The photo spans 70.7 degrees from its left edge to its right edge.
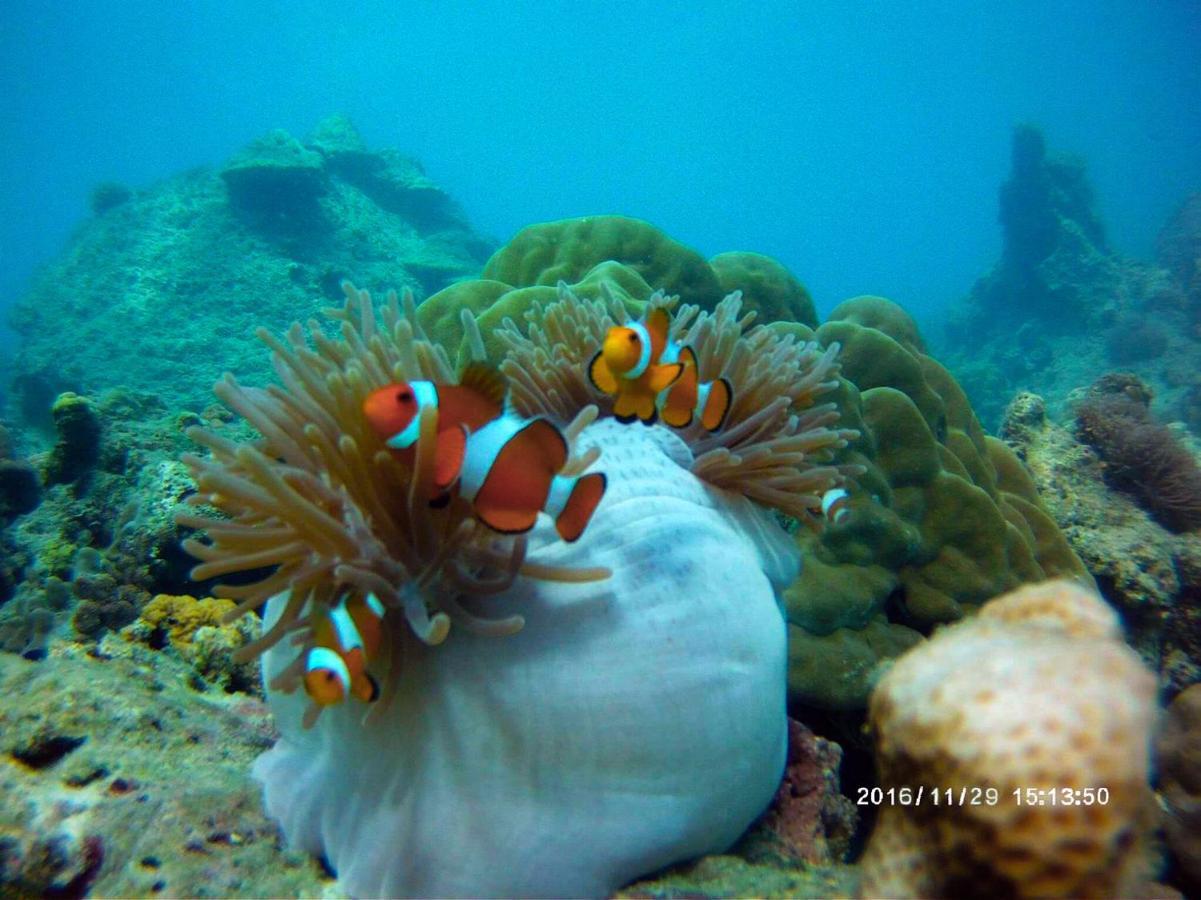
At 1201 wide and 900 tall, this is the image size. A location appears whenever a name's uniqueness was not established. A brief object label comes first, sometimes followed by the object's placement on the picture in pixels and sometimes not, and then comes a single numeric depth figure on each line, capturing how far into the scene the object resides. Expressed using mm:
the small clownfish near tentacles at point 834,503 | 487
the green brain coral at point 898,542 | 571
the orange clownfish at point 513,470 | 305
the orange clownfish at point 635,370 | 390
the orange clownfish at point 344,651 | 287
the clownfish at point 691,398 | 425
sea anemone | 324
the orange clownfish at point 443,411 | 304
